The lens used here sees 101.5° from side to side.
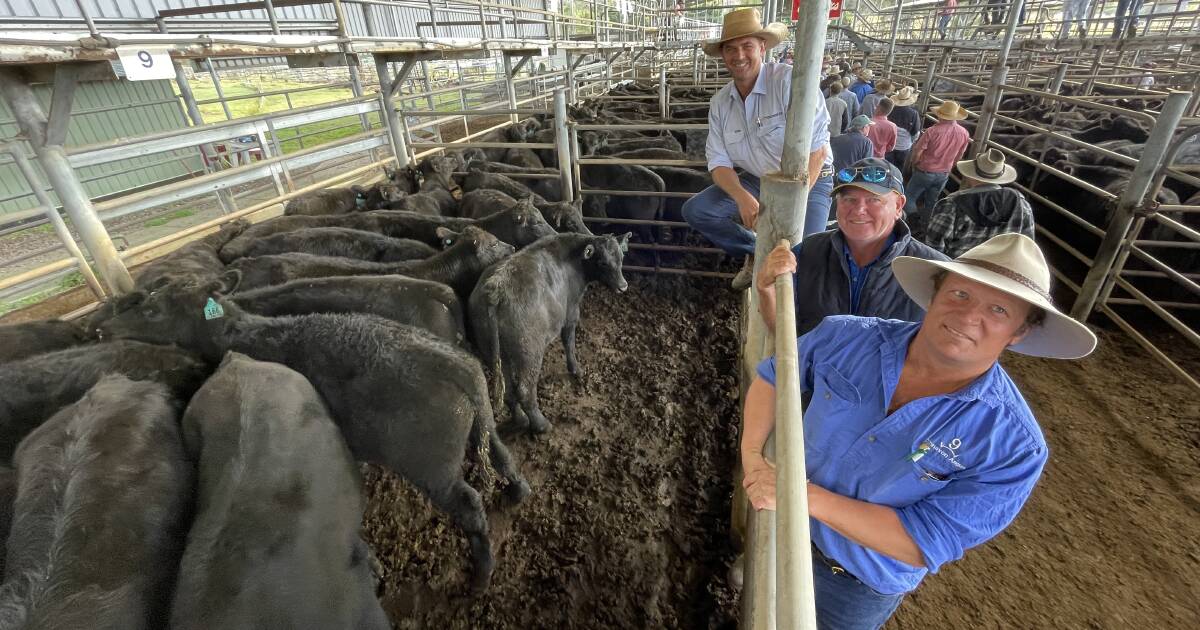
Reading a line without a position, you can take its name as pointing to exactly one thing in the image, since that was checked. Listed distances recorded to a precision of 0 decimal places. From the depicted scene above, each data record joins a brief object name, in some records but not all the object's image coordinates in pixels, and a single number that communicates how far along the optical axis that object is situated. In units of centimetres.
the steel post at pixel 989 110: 636
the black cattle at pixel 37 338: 330
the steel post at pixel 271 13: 516
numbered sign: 339
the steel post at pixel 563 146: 543
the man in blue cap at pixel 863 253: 227
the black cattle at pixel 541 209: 568
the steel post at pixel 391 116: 699
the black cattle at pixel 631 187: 672
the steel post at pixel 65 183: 346
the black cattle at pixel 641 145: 862
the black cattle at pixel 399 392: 280
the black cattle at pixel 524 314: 378
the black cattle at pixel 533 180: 723
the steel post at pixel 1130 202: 403
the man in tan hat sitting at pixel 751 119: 361
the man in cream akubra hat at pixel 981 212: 347
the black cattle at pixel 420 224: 523
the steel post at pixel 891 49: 1459
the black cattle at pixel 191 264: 406
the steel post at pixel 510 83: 988
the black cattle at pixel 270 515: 194
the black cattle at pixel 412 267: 425
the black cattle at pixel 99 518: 185
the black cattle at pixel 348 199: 611
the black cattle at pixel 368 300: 365
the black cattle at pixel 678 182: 687
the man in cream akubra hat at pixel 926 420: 138
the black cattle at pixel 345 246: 488
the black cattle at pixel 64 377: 283
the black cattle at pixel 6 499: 222
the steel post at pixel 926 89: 996
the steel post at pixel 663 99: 1061
